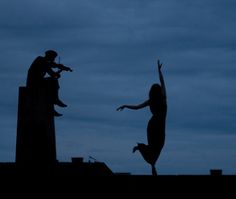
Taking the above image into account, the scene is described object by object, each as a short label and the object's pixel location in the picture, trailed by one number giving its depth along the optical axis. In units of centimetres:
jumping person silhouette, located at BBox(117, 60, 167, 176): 1155
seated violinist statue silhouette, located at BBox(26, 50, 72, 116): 1455
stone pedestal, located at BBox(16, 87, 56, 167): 1445
